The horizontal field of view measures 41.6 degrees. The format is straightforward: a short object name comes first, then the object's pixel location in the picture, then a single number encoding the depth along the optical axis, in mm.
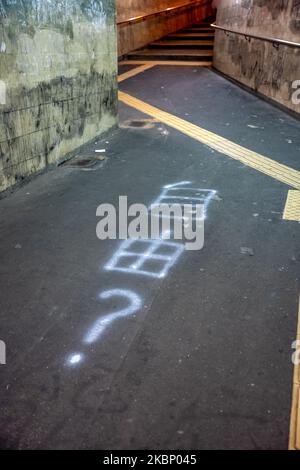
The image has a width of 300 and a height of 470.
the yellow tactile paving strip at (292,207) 4520
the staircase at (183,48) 13906
